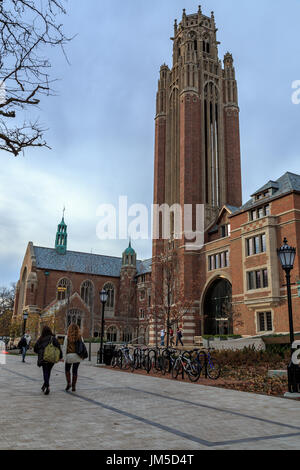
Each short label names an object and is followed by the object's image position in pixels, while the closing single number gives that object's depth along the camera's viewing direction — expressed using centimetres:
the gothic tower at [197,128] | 4881
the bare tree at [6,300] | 9140
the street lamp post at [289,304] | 1064
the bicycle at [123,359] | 1897
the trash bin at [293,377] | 1061
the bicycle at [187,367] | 1435
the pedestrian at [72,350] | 1026
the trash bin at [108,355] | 2161
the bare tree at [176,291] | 3375
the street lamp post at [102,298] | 2254
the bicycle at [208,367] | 1450
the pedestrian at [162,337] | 3803
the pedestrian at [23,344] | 2404
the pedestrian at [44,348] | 1006
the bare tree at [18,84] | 606
